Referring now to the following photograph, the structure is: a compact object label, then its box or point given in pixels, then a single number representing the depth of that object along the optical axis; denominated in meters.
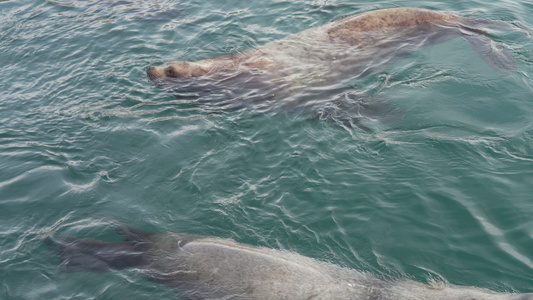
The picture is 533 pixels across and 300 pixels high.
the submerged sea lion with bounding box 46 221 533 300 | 4.66
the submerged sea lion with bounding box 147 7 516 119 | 7.88
